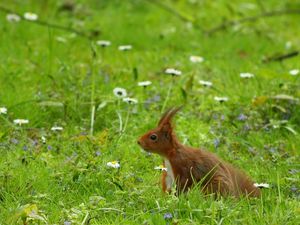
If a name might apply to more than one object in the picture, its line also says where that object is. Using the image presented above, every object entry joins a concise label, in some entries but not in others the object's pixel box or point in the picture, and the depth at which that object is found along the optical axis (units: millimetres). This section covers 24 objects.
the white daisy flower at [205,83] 13055
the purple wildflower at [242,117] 12425
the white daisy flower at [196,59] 15141
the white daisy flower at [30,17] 15403
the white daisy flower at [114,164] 9836
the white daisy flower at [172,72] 12719
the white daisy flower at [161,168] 9816
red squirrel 9469
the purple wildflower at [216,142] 11572
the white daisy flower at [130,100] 12016
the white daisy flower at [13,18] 15531
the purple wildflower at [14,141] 11086
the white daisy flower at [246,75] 13280
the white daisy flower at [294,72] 13695
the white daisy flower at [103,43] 14609
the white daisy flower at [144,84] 12723
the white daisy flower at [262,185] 9734
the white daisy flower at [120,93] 12648
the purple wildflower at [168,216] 8648
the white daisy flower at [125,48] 14144
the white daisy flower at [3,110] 11703
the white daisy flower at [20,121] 11580
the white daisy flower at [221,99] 12710
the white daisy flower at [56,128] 11519
